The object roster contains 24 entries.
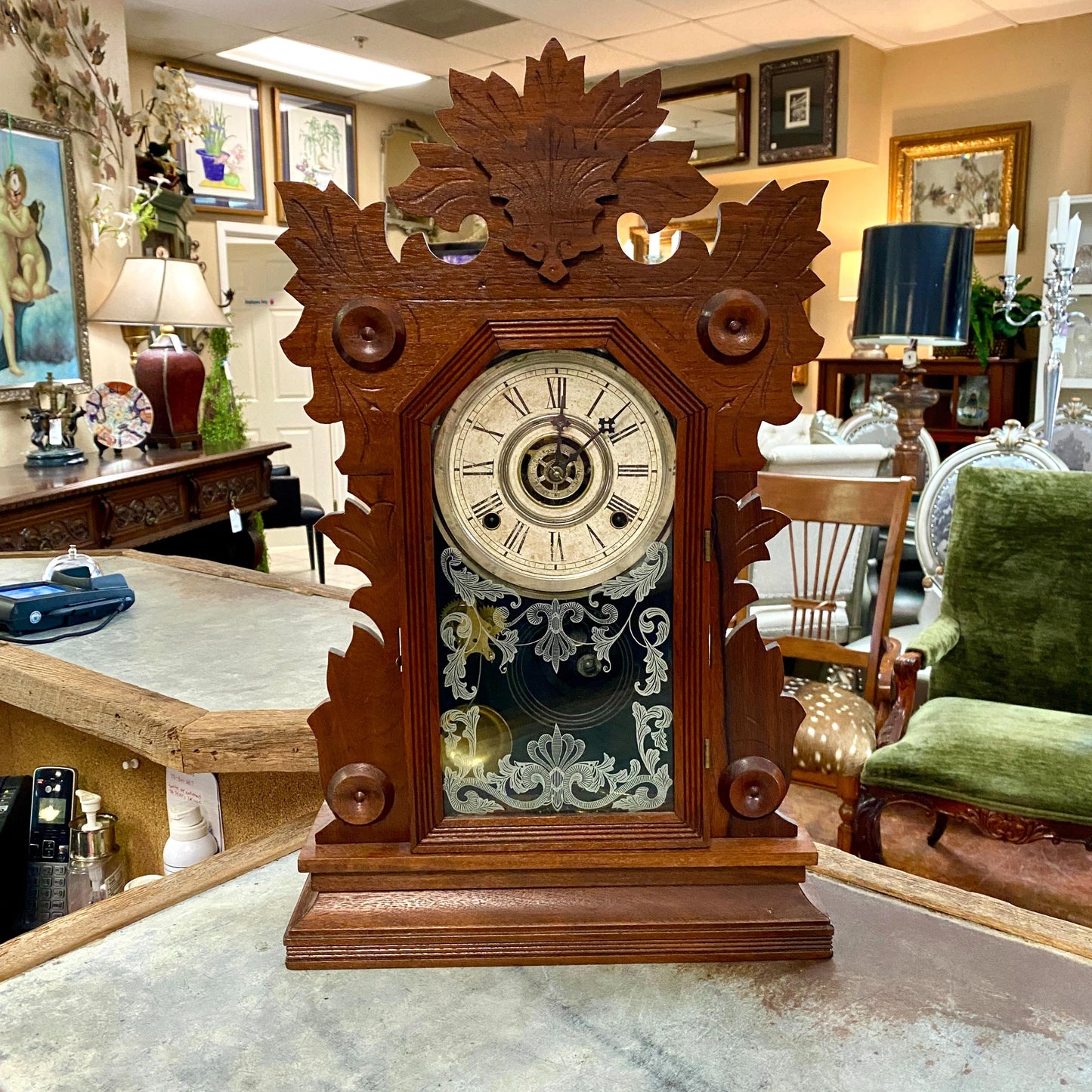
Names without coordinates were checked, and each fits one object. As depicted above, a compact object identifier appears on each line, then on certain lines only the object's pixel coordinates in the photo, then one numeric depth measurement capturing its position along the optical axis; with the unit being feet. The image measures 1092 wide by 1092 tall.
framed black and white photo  20.79
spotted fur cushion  8.06
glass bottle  4.70
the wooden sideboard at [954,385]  20.42
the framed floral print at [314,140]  21.70
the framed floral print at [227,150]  20.10
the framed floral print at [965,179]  20.79
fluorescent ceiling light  19.67
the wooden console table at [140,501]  10.12
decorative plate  13.06
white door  22.48
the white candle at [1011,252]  11.22
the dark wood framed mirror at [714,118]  21.38
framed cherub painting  13.02
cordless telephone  4.71
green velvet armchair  7.02
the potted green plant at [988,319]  19.70
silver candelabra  11.26
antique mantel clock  2.66
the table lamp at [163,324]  14.03
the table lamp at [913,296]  11.36
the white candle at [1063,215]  11.12
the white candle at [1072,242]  11.17
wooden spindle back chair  8.11
